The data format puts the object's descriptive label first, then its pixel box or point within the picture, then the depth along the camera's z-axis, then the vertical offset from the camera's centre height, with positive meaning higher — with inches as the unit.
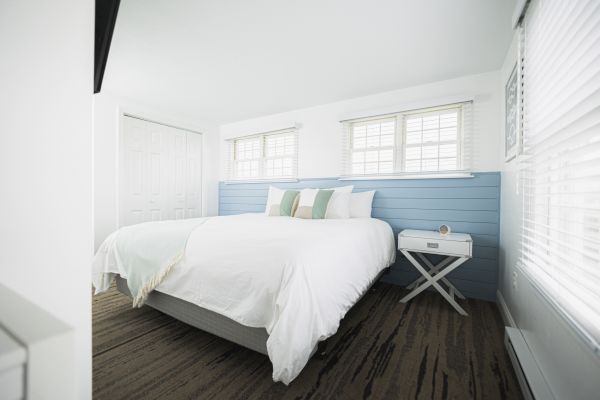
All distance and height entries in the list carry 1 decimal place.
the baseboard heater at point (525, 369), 45.6 -33.8
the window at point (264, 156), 159.8 +25.8
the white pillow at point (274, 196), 134.2 -0.3
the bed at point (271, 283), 50.1 -20.3
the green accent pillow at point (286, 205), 124.2 -4.6
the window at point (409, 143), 112.4 +25.1
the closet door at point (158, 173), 142.3 +13.2
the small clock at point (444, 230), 98.4 -12.6
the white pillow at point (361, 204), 118.3 -3.6
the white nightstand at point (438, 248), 88.9 -18.4
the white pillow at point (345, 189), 121.6 +3.3
